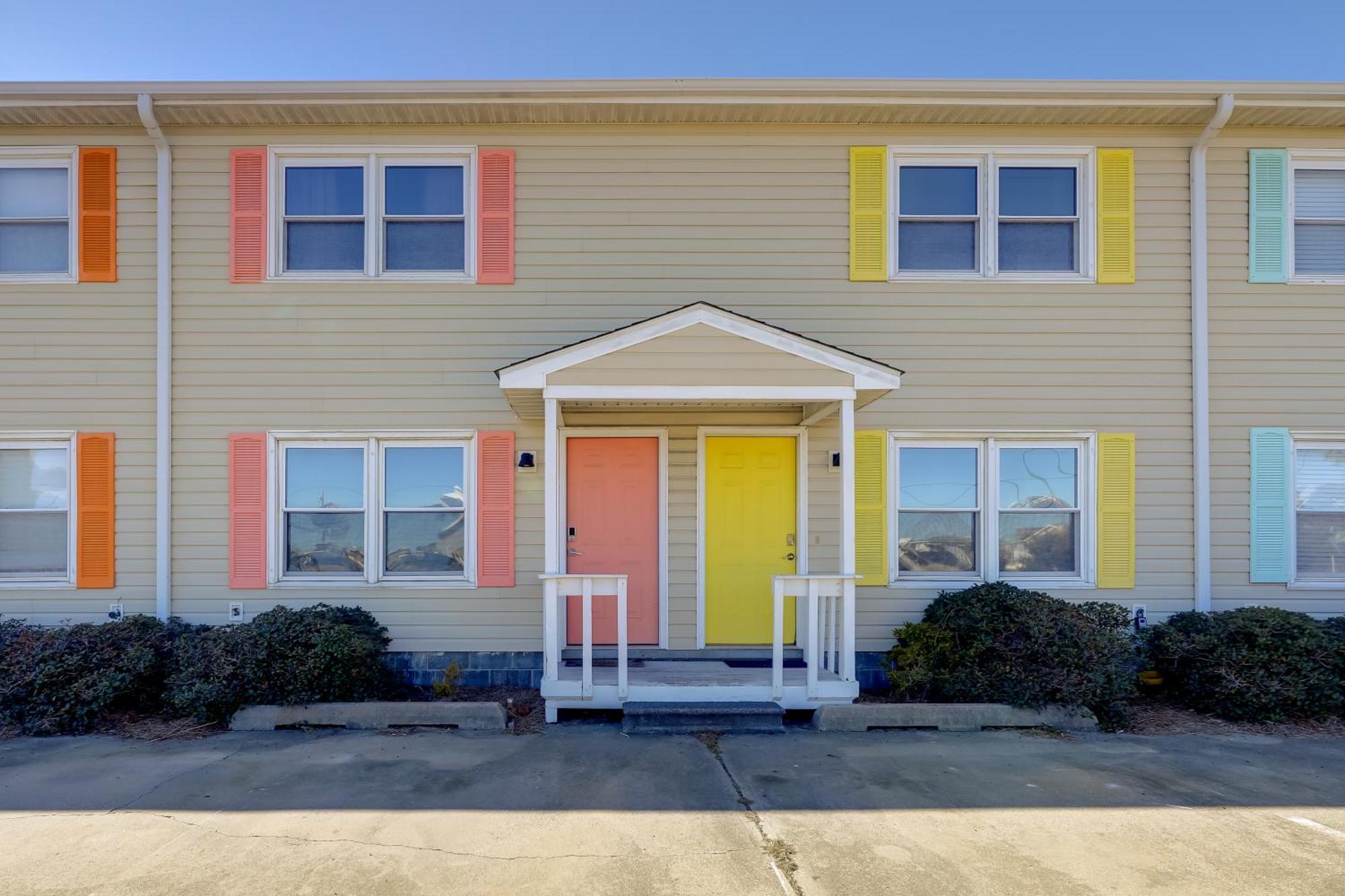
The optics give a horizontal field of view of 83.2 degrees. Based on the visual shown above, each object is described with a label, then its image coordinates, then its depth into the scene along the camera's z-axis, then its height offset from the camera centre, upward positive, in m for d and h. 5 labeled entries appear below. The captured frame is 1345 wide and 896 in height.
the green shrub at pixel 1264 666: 5.74 -1.63
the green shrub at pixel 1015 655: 5.64 -1.53
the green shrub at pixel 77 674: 5.54 -1.66
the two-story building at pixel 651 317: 6.64 +0.92
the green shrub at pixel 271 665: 5.59 -1.59
